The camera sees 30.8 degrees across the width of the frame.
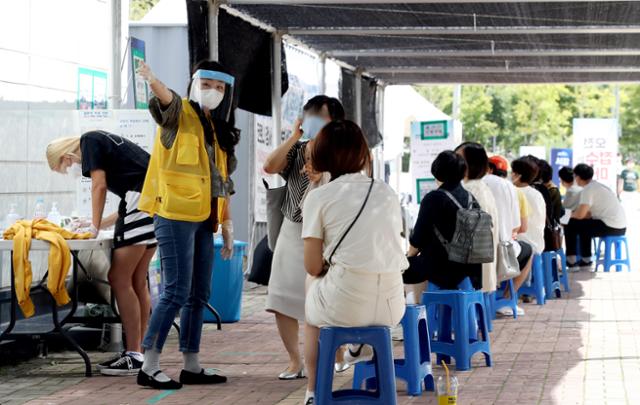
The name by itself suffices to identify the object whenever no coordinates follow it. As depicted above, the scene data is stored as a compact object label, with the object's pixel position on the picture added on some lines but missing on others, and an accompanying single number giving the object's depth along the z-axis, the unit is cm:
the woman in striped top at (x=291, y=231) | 694
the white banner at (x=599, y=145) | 2564
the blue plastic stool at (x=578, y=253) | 1687
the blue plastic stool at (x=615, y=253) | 1661
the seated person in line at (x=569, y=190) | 1659
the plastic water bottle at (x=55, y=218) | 819
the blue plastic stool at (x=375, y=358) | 556
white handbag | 979
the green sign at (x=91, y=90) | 1001
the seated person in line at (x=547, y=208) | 1312
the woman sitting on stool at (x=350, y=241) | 547
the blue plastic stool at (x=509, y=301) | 1112
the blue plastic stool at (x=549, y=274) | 1298
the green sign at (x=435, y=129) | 1827
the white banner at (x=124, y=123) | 870
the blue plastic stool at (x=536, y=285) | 1219
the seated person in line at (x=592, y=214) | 1638
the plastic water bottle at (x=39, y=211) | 834
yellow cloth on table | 746
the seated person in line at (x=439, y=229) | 800
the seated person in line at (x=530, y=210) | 1185
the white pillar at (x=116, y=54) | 894
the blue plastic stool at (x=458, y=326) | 778
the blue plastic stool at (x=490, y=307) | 1012
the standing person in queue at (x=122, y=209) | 742
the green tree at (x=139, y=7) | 4412
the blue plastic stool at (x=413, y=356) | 659
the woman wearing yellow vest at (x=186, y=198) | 677
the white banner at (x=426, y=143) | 1827
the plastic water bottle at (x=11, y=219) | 838
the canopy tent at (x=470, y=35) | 1205
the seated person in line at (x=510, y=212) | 1042
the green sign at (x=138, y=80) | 911
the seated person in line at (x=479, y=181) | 930
